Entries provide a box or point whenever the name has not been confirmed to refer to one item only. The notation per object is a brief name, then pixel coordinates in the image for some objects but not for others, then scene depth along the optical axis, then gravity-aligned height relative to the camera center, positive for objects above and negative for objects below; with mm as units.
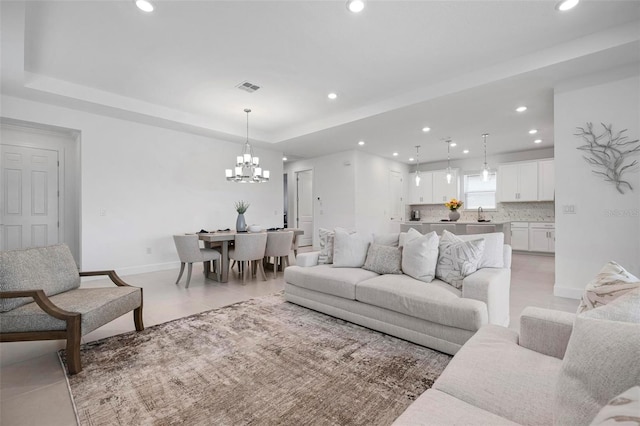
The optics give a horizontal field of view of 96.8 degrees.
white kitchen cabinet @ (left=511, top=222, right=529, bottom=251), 7332 -601
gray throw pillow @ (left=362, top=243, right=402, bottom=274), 2900 -498
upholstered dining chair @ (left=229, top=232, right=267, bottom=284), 4215 -531
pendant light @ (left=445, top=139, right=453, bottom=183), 6418 +1620
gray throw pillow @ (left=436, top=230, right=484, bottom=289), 2477 -430
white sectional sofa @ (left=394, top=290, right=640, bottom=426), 696 -628
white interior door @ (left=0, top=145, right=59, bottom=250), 4707 +254
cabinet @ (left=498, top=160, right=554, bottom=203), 7027 +803
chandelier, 4871 +738
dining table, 4225 -536
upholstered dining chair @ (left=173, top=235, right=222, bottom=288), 4039 -564
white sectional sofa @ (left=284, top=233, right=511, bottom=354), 2072 -738
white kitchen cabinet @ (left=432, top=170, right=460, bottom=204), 8523 +758
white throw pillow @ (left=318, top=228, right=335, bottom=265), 3446 -438
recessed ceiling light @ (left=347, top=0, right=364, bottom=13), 2505 +1851
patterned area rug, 1539 -1084
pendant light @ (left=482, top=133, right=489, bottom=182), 5656 +768
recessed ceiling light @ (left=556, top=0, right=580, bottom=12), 2484 +1840
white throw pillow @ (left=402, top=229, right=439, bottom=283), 2617 -424
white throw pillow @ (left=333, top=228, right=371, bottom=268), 3209 -424
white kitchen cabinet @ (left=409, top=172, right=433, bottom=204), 8977 +711
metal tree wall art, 3166 +693
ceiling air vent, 4073 +1835
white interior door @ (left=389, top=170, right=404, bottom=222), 8703 +492
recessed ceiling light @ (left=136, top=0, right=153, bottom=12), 2506 +1850
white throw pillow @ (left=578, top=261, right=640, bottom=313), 1099 -300
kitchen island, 5418 -300
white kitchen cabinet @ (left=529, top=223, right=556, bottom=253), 6949 -613
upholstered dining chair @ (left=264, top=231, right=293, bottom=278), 4613 -531
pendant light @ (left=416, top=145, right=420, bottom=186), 6530 +1637
